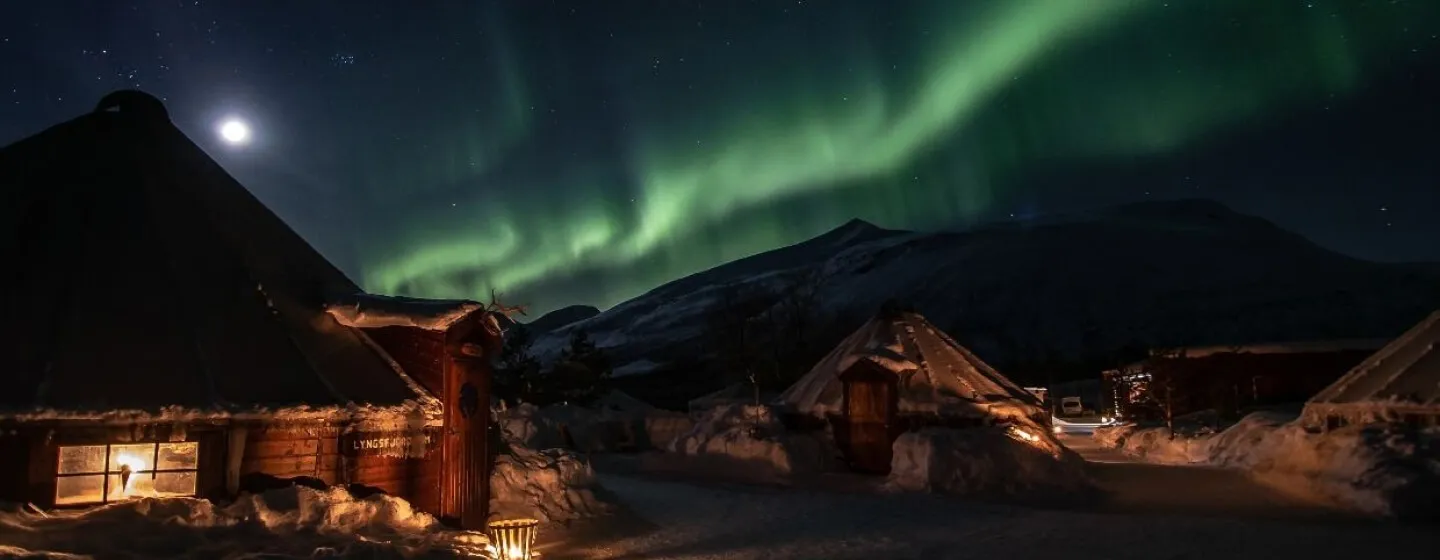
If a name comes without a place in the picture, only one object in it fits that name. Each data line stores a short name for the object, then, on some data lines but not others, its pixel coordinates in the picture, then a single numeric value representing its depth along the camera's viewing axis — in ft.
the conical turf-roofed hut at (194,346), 32.01
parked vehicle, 177.94
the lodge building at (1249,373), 123.85
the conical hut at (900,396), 76.28
